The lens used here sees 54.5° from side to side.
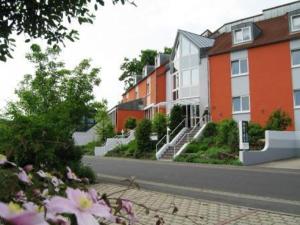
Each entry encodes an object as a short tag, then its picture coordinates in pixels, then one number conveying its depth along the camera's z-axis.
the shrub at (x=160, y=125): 22.80
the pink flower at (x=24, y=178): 0.96
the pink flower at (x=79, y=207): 0.67
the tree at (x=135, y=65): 41.66
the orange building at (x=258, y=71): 20.30
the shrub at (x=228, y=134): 16.83
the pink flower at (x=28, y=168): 1.09
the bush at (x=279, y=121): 18.52
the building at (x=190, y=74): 24.28
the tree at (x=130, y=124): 30.48
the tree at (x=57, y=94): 9.44
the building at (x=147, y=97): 29.96
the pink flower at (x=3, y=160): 0.96
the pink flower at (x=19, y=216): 0.57
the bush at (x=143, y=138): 21.41
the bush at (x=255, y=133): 17.56
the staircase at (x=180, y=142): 19.37
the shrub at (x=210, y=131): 21.13
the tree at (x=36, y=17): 4.76
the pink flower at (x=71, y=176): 1.09
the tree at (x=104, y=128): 30.06
